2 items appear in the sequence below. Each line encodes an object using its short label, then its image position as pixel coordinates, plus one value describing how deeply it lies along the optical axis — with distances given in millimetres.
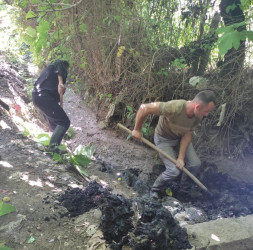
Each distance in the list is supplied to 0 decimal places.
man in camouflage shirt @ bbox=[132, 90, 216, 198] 3656
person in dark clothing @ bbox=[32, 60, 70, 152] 4797
